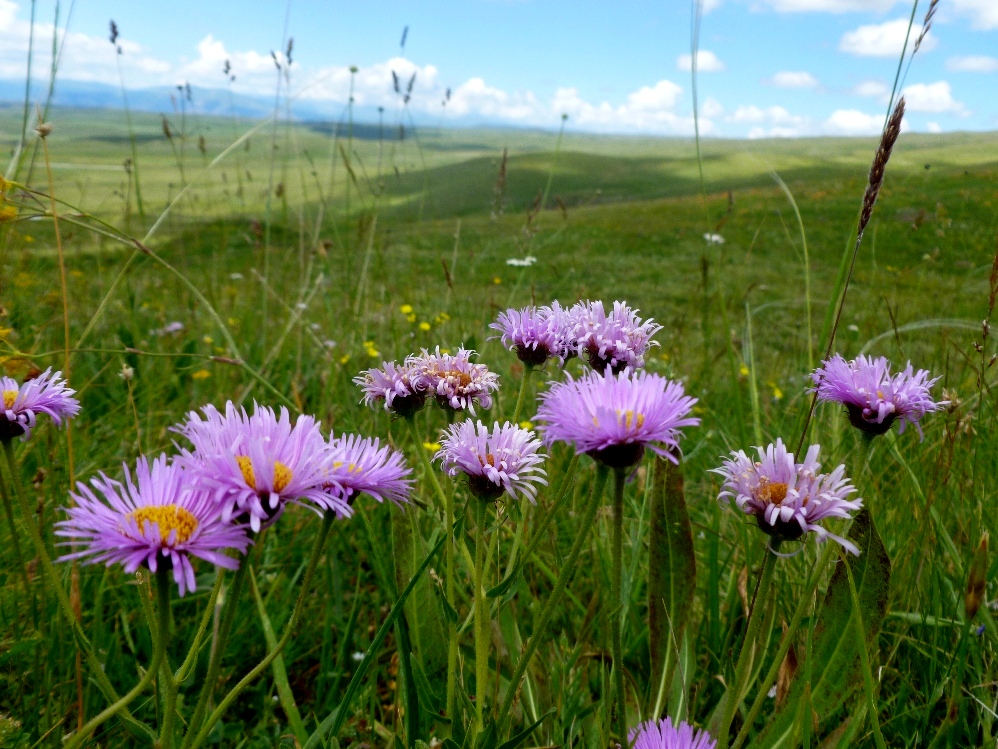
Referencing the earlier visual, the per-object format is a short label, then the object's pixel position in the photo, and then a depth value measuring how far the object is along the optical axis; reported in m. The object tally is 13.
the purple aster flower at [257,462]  0.18
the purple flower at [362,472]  0.20
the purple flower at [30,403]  0.23
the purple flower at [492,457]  0.24
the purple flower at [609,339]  0.28
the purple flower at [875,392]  0.26
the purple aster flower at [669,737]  0.22
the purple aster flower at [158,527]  0.17
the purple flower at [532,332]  0.30
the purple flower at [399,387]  0.28
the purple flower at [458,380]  0.28
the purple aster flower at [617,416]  0.21
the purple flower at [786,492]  0.22
